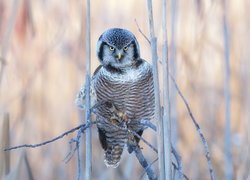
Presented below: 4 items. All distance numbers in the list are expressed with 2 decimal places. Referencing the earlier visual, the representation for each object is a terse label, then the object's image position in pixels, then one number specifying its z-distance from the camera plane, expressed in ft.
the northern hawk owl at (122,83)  28.75
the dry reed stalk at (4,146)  28.01
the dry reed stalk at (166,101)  27.22
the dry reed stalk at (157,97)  27.22
